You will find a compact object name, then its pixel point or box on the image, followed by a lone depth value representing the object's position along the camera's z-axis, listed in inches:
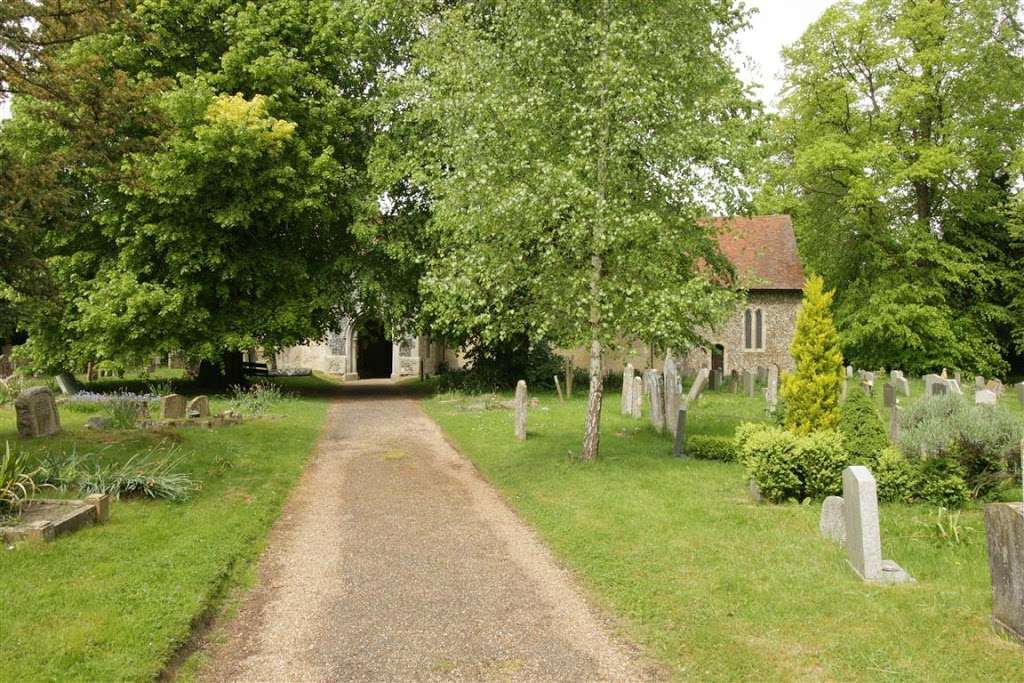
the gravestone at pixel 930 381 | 850.9
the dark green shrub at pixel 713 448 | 560.4
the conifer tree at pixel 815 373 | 521.7
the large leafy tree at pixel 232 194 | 892.6
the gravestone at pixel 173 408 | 682.2
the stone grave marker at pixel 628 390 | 821.3
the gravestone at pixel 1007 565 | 230.2
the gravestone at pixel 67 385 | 944.9
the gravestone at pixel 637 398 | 796.0
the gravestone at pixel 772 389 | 925.1
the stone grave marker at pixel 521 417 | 656.4
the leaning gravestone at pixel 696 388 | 877.8
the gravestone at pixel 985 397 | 692.1
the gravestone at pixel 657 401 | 690.8
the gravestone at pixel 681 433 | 568.7
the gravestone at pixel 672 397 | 664.4
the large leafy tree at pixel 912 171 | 1212.5
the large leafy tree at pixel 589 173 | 499.8
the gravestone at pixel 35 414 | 560.4
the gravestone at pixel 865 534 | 285.0
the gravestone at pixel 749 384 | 1098.1
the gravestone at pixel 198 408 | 705.6
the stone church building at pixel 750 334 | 1540.4
